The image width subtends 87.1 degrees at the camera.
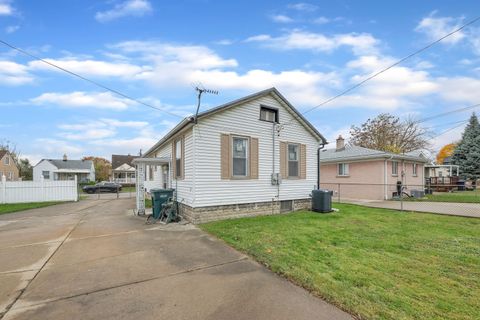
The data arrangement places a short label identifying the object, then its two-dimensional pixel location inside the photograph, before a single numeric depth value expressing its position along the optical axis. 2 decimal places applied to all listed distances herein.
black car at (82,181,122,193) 31.14
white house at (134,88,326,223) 8.79
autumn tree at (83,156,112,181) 55.19
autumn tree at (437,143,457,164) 54.07
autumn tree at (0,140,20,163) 46.84
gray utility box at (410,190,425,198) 18.25
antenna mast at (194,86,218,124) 8.68
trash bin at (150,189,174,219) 9.67
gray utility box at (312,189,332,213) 10.92
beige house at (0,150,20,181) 39.64
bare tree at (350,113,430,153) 32.81
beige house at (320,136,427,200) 17.06
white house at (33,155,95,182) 45.41
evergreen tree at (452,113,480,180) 32.69
